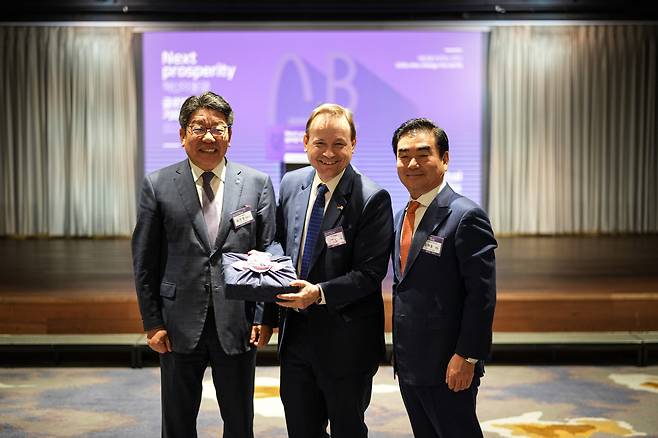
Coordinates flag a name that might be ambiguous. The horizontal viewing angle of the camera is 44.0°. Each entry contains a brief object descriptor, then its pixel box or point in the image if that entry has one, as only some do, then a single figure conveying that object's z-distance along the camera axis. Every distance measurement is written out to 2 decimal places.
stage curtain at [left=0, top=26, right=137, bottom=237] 9.43
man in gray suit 2.54
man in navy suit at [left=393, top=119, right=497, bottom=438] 2.27
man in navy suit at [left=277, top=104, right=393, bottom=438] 2.39
